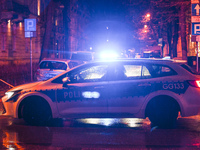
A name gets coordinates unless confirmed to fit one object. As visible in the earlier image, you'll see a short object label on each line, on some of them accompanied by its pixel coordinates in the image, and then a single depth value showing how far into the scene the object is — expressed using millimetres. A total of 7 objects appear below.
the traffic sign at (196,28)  15086
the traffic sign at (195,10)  14731
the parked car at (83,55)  21047
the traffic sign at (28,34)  16139
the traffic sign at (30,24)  15955
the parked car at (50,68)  15188
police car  7840
